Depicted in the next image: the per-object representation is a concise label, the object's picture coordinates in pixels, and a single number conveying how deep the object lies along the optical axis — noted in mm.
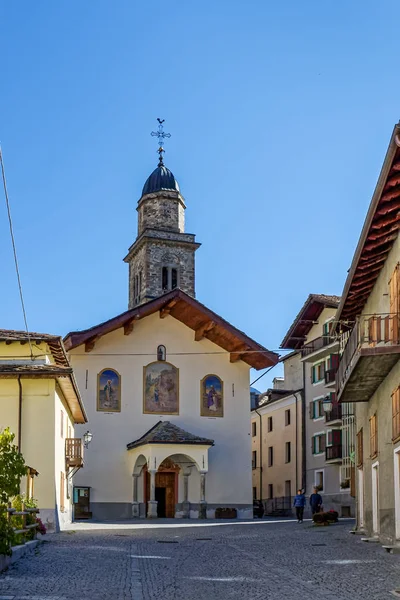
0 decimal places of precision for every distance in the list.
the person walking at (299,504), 32844
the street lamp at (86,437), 37784
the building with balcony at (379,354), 18000
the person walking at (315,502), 32250
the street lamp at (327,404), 46250
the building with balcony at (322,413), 45000
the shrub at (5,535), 13820
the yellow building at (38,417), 27938
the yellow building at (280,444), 51531
